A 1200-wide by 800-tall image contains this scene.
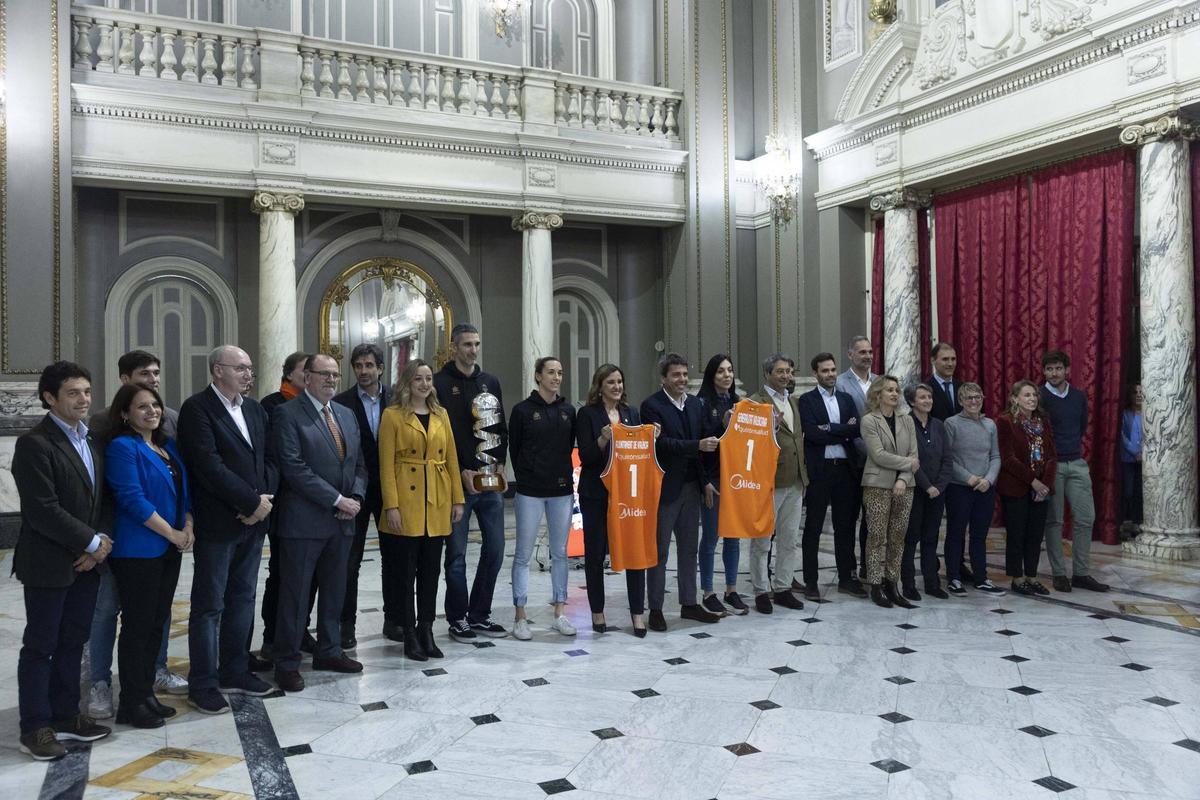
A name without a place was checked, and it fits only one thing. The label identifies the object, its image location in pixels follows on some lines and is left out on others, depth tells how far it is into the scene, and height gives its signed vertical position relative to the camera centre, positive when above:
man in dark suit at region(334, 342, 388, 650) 5.00 -0.08
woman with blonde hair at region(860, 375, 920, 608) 5.88 -0.43
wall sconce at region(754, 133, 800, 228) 10.57 +2.57
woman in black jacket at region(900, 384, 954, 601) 6.10 -0.52
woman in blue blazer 3.83 -0.47
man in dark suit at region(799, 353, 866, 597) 6.13 -0.34
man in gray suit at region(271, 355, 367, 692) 4.39 -0.38
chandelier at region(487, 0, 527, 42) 11.42 +4.85
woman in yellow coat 4.73 -0.37
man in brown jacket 5.89 -0.46
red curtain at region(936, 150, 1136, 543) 7.88 +1.10
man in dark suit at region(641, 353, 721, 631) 5.45 -0.33
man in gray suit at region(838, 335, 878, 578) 6.51 +0.21
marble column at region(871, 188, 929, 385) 9.65 +1.20
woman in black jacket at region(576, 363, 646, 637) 5.27 -0.25
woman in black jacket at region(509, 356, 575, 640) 5.27 -0.31
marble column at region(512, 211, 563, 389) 10.74 +1.46
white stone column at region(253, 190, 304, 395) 9.56 +1.39
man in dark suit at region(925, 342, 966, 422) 6.57 +0.15
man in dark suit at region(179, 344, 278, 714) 4.06 -0.32
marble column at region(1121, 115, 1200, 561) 7.25 +0.49
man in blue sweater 6.34 -0.51
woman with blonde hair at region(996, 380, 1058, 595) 6.15 -0.46
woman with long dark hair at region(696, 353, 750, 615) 5.67 -0.55
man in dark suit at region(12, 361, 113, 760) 3.55 -0.50
